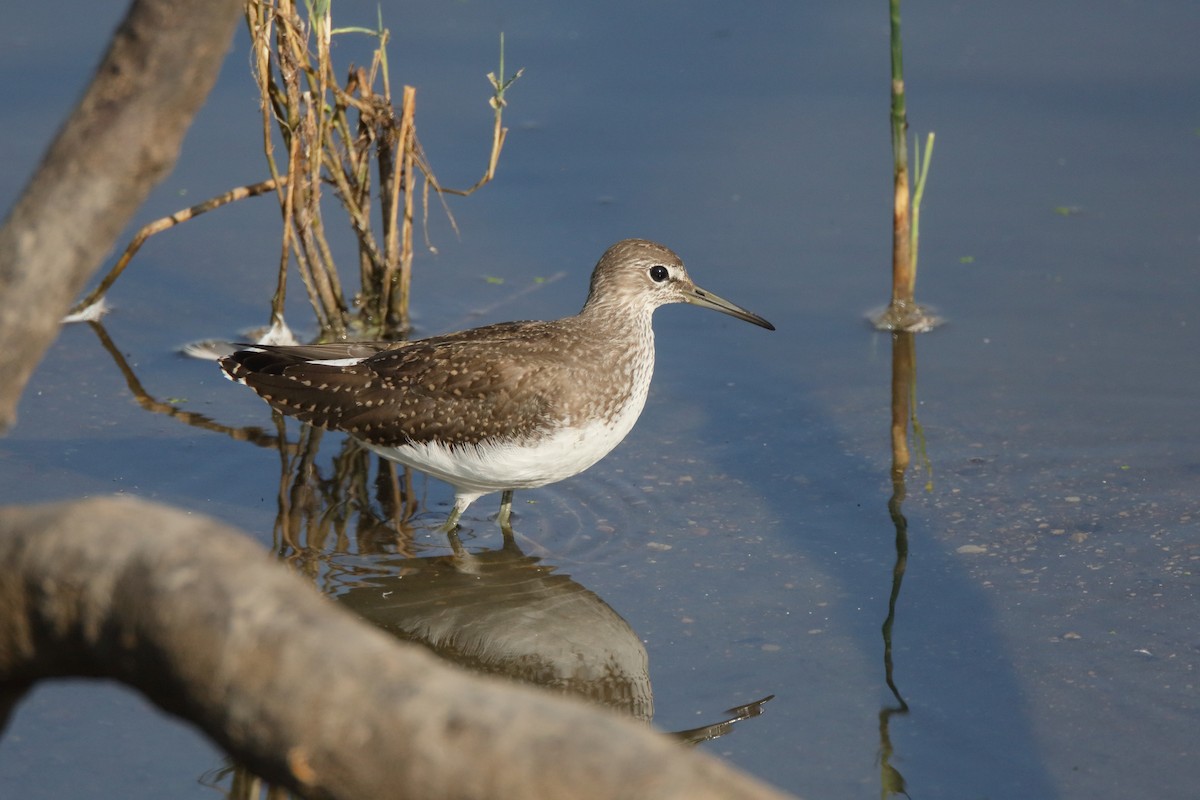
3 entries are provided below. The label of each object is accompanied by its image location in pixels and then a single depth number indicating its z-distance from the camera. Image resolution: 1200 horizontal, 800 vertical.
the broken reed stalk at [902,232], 15.15
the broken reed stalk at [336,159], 14.54
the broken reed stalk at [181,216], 15.45
